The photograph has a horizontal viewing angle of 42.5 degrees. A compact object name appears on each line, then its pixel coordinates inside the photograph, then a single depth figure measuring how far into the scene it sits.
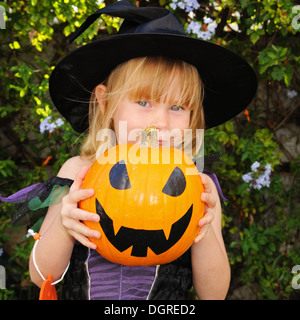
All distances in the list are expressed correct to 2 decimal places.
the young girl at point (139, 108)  1.55
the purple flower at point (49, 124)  2.58
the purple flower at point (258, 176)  2.56
